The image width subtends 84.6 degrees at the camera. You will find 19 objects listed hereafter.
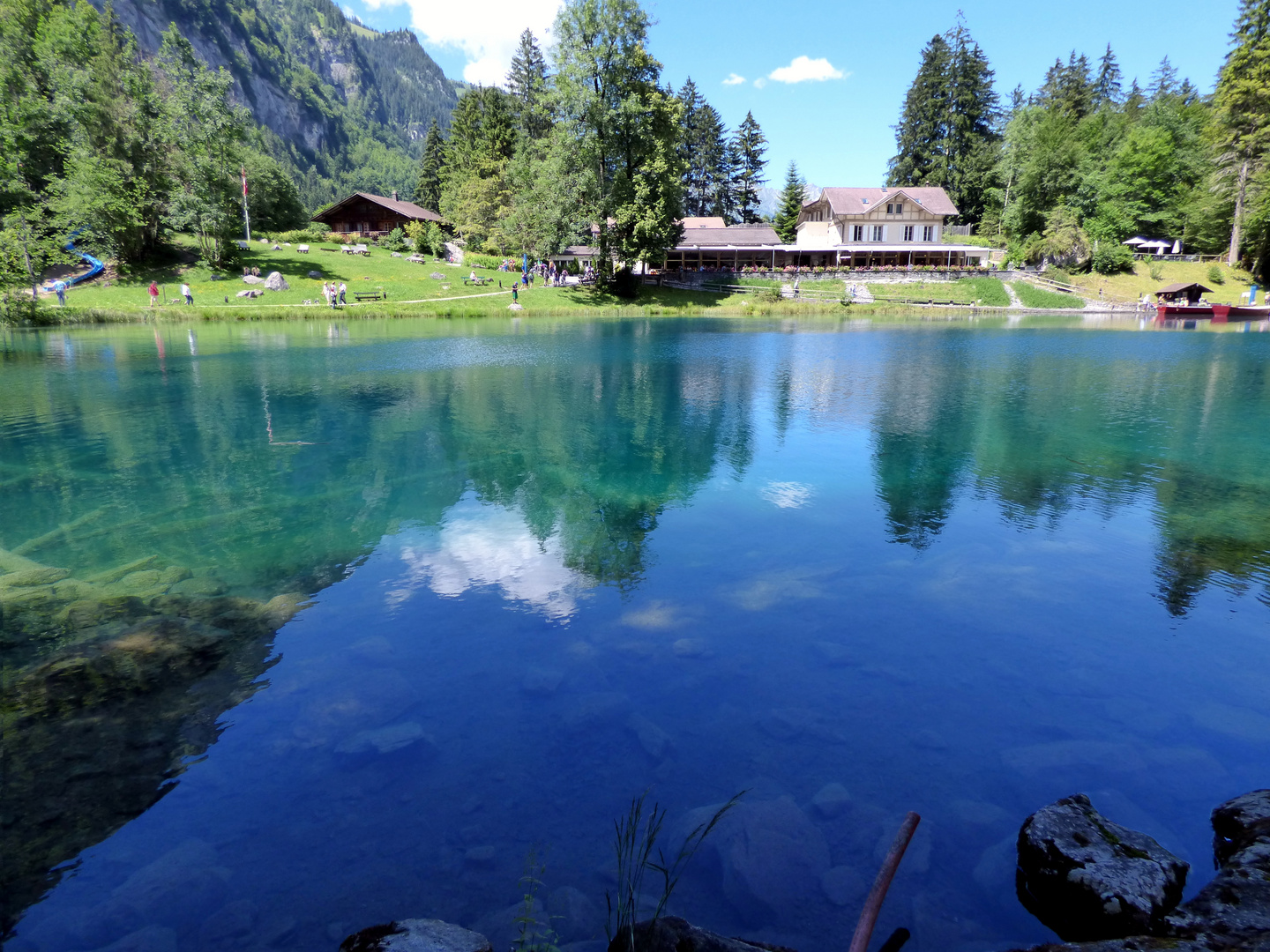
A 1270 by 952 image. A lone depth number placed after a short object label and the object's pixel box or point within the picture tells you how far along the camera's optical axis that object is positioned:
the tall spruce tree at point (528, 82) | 92.31
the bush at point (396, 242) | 80.94
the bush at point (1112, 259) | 68.19
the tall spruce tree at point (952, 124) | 91.69
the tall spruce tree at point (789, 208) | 89.88
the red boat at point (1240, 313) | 53.56
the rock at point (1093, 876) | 4.07
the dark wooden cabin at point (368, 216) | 88.75
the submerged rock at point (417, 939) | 3.70
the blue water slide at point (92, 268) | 53.31
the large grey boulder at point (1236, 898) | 3.63
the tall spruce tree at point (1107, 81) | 105.44
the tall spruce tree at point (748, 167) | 101.56
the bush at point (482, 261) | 75.56
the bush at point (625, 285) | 65.06
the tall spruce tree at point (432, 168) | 105.94
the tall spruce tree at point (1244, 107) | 61.84
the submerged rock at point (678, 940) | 3.75
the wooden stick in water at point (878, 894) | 2.96
